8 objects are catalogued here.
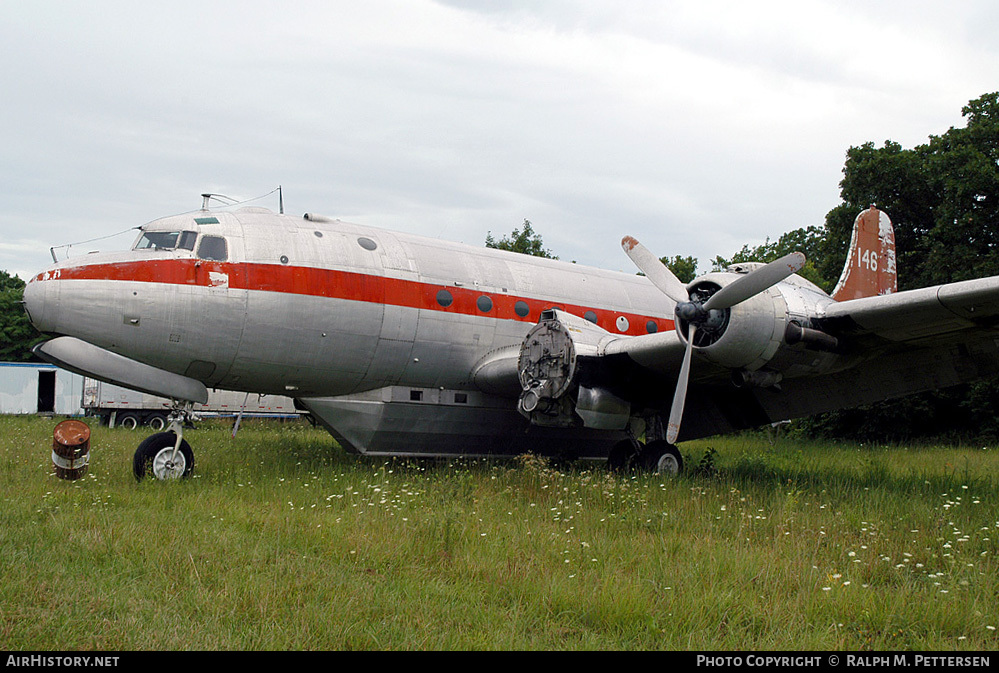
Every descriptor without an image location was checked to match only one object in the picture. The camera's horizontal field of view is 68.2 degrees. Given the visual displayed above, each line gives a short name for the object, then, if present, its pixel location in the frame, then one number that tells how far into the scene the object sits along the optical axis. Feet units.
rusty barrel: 30.42
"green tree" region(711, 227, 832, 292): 108.58
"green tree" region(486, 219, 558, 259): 142.31
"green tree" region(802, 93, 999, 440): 68.49
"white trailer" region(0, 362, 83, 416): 105.09
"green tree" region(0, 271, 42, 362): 158.40
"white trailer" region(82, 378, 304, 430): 84.79
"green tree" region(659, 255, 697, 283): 115.55
